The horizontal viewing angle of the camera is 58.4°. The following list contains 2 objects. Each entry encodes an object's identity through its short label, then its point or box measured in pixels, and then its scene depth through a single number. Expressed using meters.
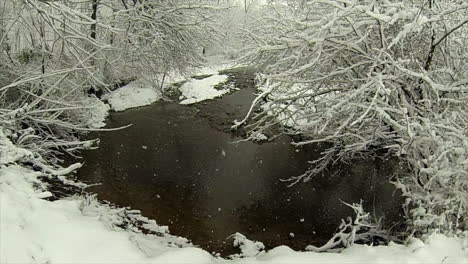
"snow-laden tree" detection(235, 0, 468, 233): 5.22
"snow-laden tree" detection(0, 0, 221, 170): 10.29
